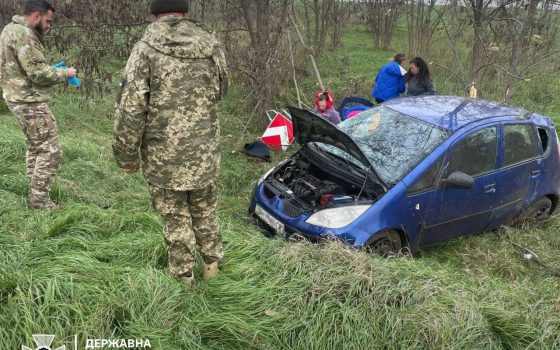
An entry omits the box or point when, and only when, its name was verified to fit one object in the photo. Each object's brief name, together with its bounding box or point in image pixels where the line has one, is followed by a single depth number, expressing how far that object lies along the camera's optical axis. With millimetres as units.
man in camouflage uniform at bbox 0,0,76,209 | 3754
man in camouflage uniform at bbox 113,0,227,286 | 2578
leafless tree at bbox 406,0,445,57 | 12919
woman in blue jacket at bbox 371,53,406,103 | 8156
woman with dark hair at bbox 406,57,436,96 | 7664
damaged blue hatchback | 3965
